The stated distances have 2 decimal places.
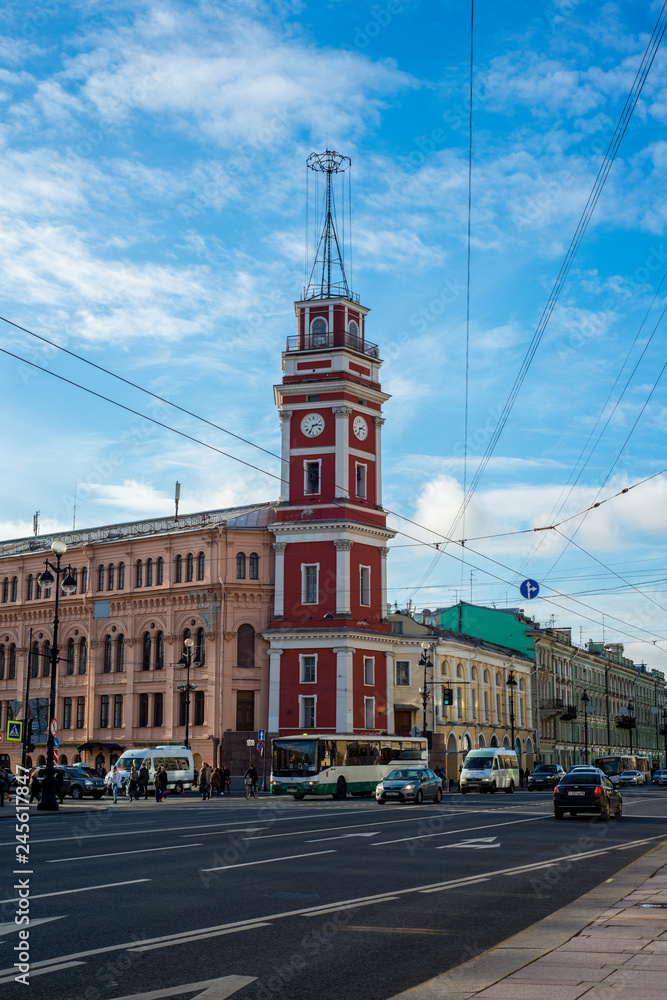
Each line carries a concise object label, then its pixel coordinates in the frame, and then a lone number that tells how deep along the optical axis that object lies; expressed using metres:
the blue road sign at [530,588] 37.44
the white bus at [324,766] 45.47
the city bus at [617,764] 83.62
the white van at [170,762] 51.66
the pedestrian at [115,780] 41.81
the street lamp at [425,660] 59.41
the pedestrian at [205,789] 45.66
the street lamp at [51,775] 33.32
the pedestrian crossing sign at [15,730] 34.61
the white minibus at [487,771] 51.97
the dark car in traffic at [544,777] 58.62
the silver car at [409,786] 36.94
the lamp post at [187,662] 51.41
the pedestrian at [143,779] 47.88
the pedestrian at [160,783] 43.91
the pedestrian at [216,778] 51.06
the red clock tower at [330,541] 61.28
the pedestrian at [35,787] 40.88
